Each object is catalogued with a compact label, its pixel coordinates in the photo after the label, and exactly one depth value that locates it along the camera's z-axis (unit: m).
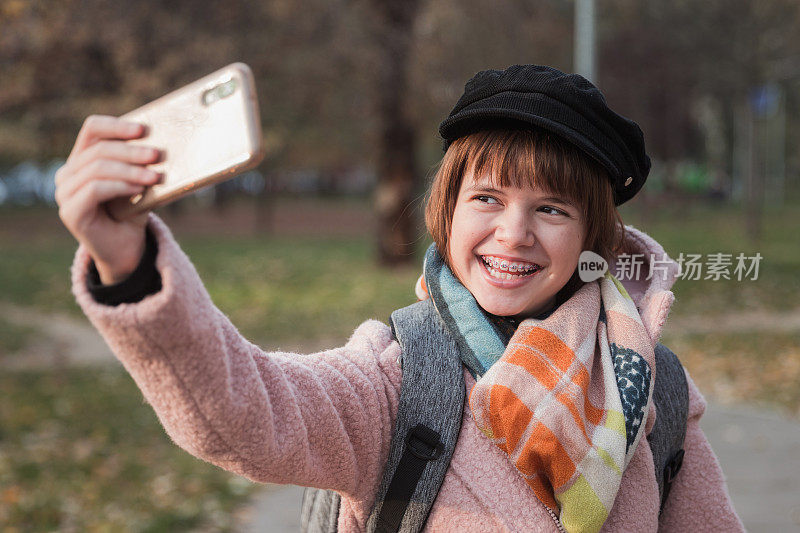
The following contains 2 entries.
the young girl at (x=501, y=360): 1.24
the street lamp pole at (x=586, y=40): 7.75
